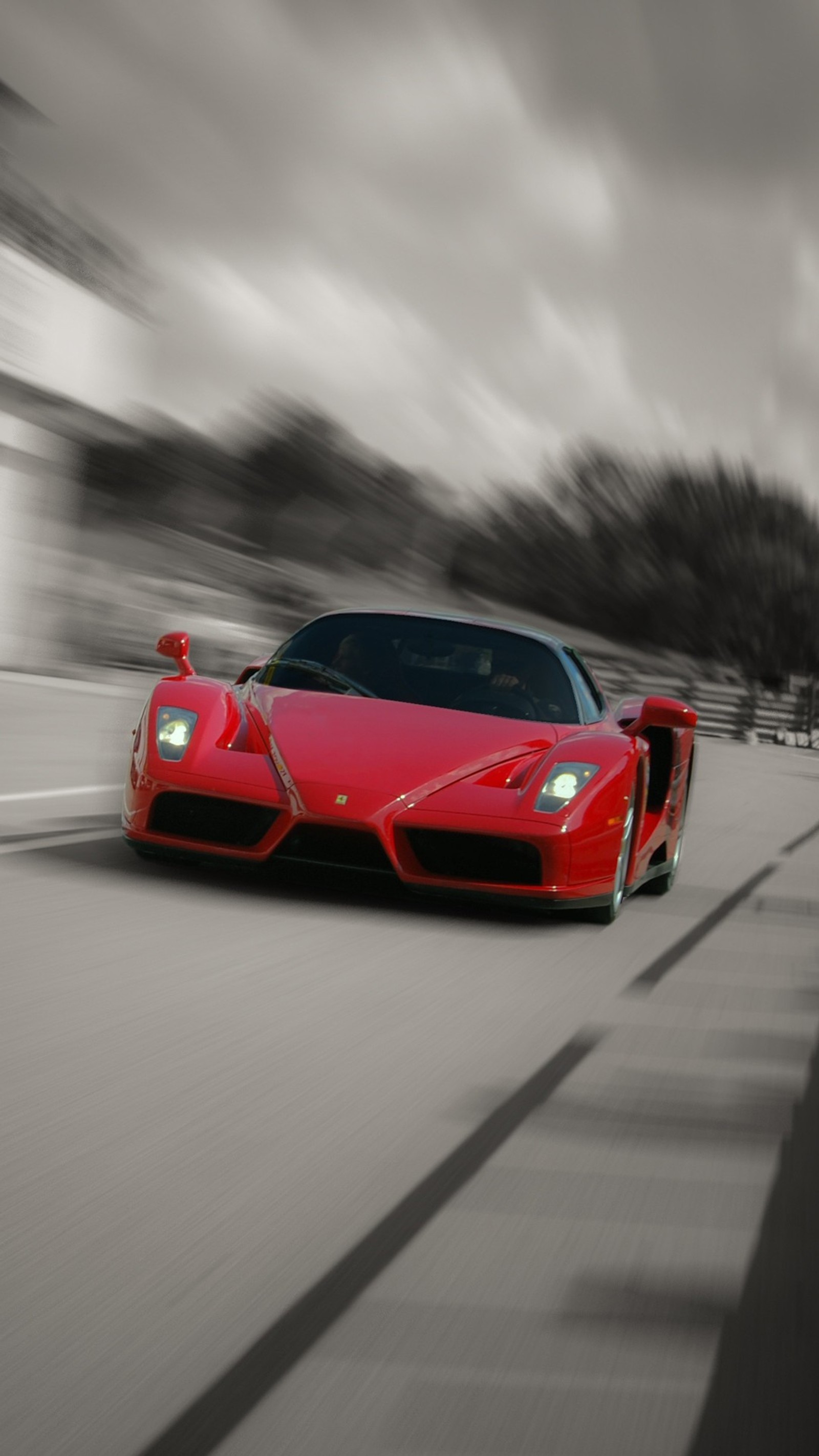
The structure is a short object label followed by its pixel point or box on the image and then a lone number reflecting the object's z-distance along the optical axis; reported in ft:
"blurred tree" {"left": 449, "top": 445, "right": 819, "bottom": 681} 207.00
